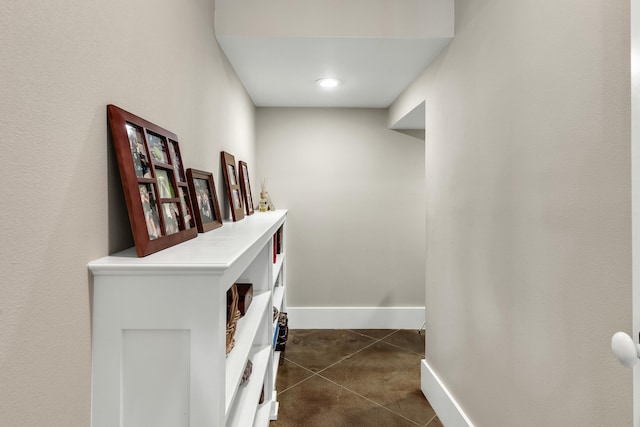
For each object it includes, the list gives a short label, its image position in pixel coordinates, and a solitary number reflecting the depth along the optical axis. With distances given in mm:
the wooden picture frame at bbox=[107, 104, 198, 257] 876
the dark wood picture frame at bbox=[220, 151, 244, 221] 2006
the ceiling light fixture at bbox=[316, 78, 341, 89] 2561
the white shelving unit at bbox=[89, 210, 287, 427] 756
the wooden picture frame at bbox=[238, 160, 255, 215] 2467
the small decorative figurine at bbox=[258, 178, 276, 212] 3066
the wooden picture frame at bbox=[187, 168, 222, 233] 1355
